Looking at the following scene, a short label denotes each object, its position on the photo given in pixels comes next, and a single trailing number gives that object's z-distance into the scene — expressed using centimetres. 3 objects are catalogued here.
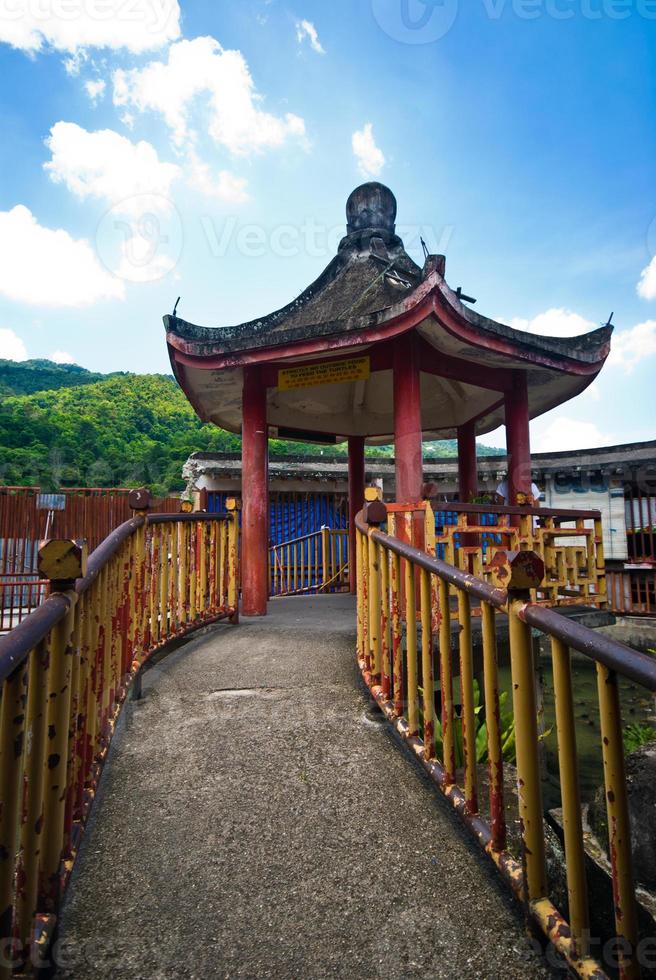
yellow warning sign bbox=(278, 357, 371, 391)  590
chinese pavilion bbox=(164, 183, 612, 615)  545
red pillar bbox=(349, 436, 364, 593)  944
